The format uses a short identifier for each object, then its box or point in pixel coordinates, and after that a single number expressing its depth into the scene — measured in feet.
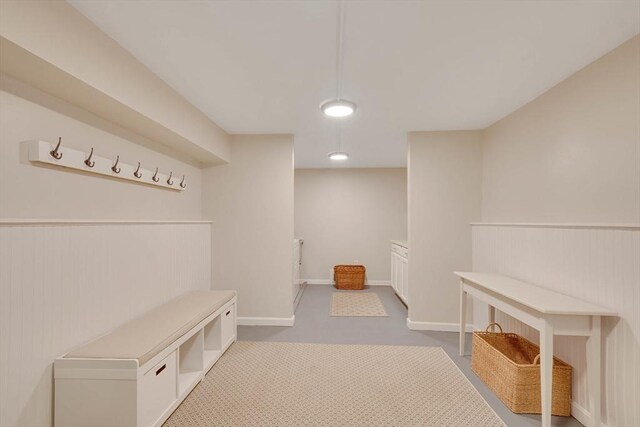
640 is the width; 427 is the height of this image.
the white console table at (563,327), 5.53
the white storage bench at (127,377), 5.01
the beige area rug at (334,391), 6.31
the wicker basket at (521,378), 6.43
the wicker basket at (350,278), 18.25
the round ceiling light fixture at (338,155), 14.75
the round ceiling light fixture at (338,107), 8.39
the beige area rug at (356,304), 13.57
